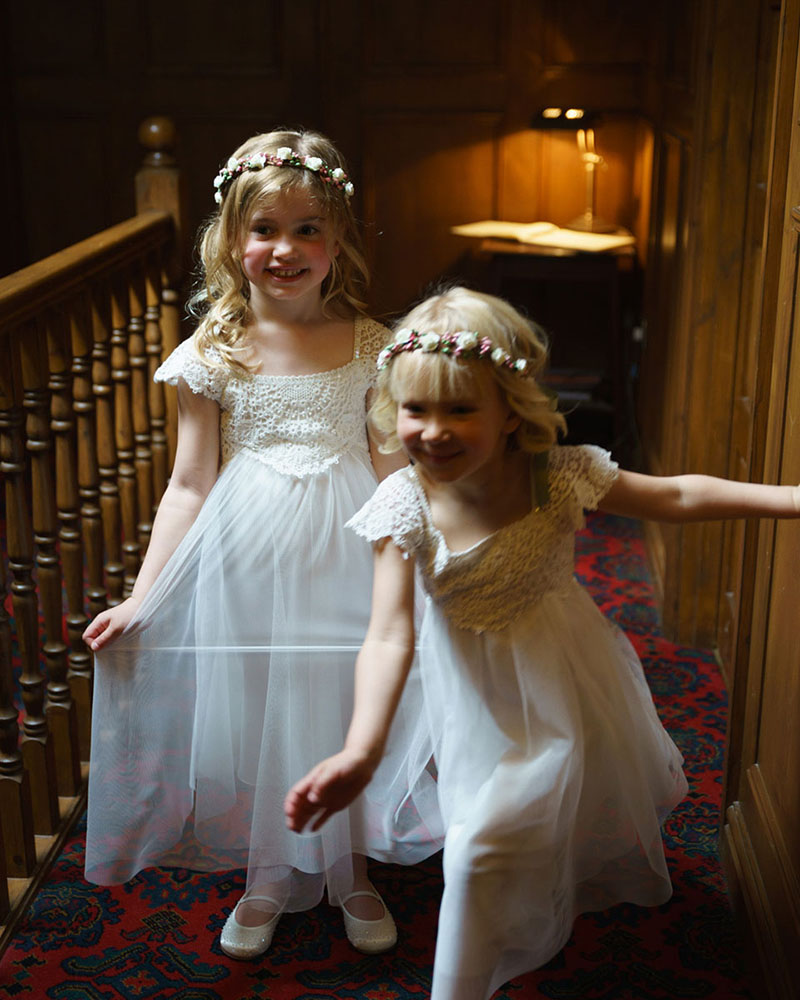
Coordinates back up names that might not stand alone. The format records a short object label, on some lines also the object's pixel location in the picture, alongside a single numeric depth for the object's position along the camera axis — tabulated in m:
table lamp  4.32
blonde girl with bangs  1.48
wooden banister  2.12
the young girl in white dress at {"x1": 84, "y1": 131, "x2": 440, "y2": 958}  1.91
